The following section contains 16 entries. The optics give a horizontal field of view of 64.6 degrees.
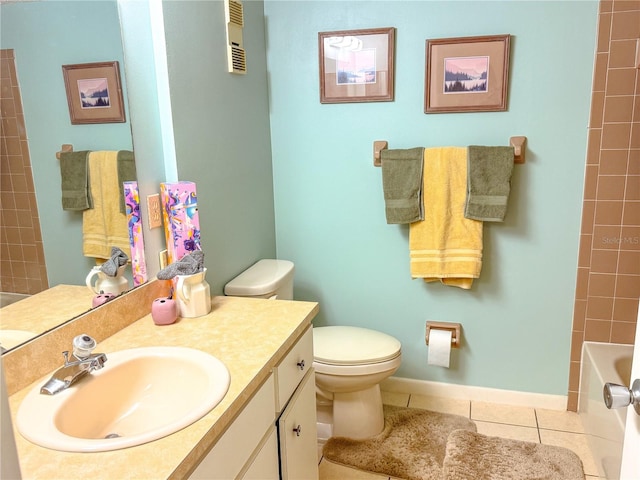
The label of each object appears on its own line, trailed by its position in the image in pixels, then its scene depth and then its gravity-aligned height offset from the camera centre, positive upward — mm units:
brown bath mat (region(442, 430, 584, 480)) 2059 -1381
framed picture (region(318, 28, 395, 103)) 2402 +321
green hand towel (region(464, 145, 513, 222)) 2283 -226
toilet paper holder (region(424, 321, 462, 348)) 2566 -989
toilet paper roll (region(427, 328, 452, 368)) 2521 -1060
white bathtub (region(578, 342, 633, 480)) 1922 -1143
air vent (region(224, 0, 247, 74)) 2105 +420
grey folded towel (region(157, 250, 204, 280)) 1632 -412
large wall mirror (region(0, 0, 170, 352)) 1213 +101
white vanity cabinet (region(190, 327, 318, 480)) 1157 -787
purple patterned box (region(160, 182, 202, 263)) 1701 -258
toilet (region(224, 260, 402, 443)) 2156 -967
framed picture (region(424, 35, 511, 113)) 2270 +251
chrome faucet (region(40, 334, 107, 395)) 1180 -528
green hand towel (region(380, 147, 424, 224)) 2379 -239
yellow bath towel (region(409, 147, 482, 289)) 2354 -451
